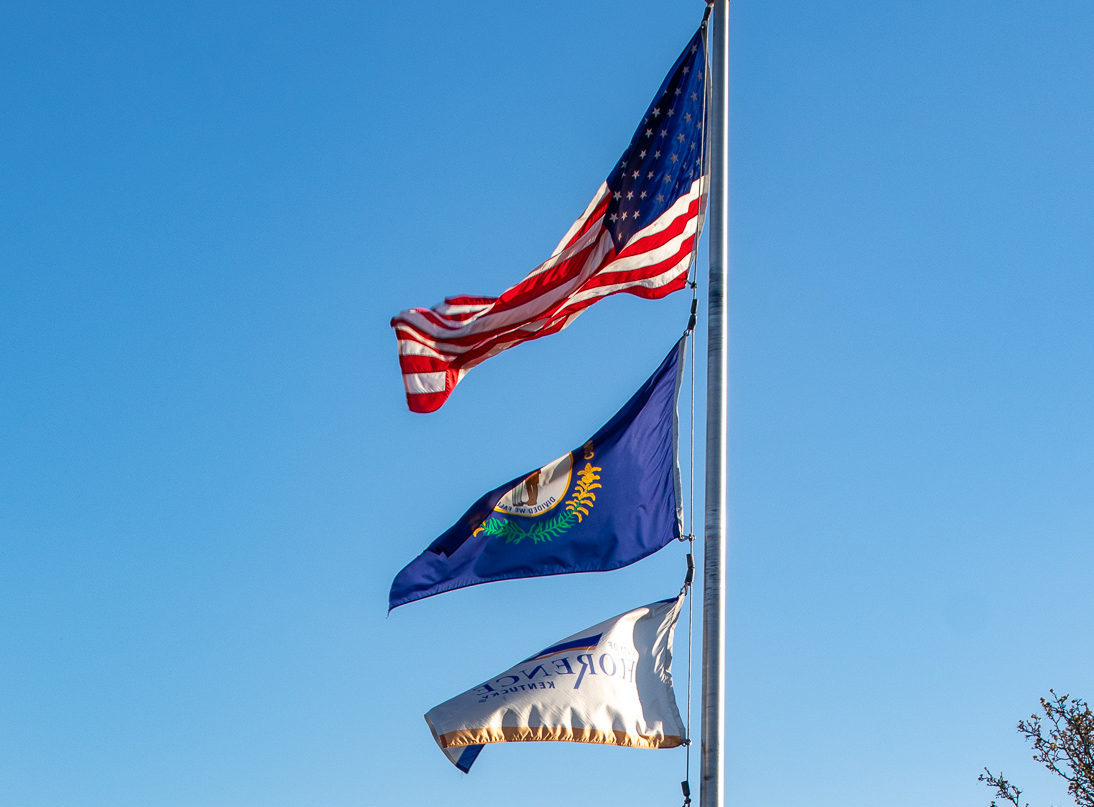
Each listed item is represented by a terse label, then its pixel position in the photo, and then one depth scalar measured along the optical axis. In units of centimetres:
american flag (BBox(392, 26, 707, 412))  1385
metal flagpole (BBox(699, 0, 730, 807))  1121
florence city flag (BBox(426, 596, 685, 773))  1195
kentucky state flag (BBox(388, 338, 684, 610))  1315
